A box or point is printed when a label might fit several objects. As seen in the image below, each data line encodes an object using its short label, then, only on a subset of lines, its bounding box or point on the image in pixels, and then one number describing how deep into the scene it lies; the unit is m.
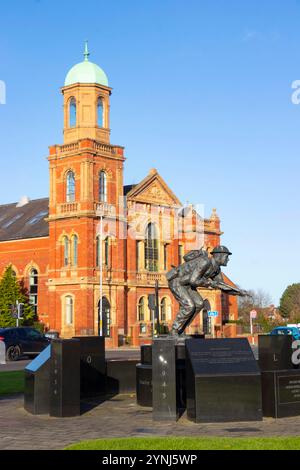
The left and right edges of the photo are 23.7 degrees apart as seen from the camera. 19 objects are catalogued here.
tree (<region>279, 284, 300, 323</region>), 105.62
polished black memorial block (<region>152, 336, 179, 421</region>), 12.85
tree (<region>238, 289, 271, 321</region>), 107.12
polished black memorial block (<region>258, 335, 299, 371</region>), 13.94
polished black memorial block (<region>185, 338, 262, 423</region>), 12.51
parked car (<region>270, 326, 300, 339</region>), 42.62
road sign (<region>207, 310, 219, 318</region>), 65.55
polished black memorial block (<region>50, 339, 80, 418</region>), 13.29
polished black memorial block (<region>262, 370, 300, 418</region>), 12.84
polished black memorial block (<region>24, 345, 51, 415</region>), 13.86
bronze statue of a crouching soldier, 15.60
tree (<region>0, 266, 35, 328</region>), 57.47
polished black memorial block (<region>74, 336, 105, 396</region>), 16.72
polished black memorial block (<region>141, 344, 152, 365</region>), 15.56
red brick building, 55.34
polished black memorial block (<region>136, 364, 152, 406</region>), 14.92
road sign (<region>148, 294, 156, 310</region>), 44.07
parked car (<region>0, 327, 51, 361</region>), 32.31
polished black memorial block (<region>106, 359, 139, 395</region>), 17.78
